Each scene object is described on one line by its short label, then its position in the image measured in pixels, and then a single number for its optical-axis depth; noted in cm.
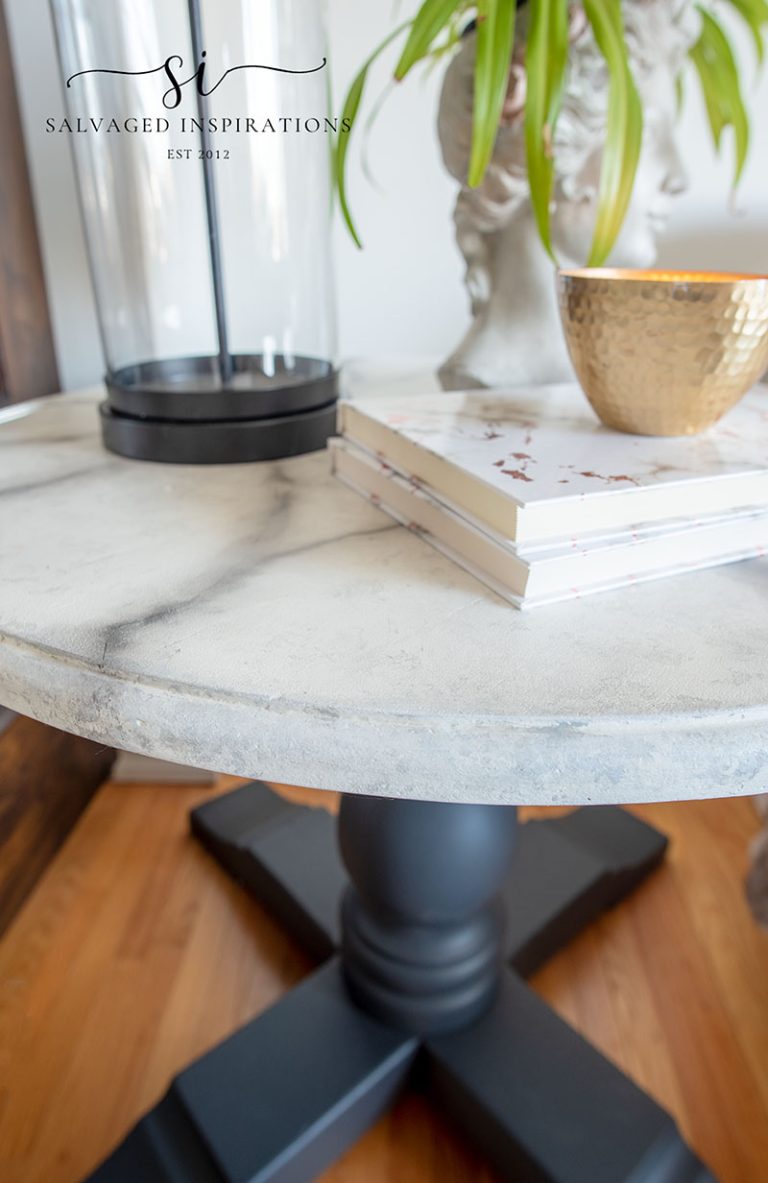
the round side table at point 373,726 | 27
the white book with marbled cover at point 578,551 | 35
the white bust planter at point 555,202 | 57
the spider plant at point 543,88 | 49
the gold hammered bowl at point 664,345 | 41
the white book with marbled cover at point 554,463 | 36
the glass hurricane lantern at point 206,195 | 54
